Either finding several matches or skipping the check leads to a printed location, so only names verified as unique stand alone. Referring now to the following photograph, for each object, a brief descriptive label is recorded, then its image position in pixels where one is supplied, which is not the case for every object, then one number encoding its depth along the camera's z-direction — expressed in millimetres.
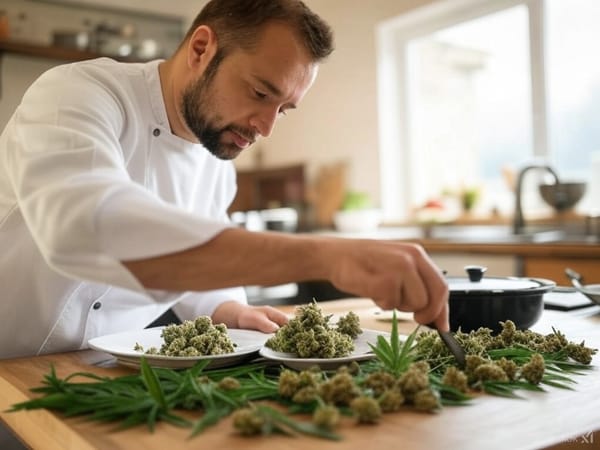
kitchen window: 3525
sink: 3041
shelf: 4646
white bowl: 4316
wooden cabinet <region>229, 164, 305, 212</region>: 5164
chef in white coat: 804
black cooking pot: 1102
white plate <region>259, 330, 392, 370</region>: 882
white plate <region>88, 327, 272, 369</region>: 930
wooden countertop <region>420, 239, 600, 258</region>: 2570
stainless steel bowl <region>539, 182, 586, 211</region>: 3146
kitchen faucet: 3172
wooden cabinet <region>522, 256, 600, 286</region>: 2570
